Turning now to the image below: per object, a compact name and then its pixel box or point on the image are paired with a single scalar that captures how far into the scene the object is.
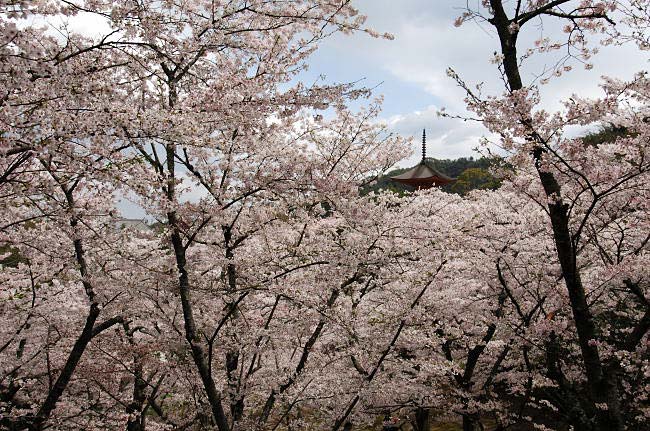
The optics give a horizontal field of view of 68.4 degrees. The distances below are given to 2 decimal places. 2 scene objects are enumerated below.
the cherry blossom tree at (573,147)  4.39
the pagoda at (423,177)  28.27
